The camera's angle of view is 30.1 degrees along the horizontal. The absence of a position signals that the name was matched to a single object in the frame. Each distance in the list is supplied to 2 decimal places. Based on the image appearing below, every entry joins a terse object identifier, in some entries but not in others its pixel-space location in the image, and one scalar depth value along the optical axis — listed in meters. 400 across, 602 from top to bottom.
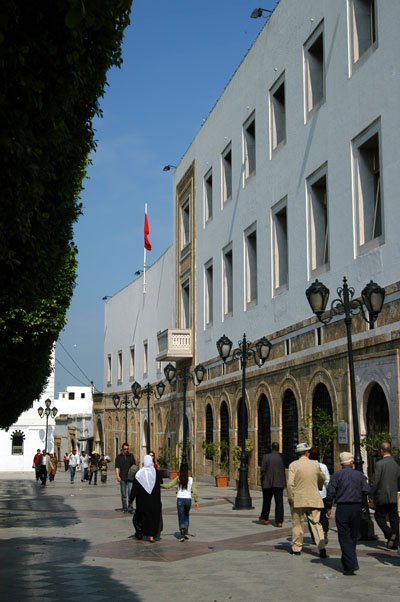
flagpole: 48.67
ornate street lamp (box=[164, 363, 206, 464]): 27.44
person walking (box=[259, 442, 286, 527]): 14.95
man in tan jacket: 11.20
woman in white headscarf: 13.29
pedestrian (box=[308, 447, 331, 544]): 12.14
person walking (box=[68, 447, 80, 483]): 35.69
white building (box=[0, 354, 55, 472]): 64.25
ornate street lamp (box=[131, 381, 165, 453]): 36.12
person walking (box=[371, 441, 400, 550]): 11.01
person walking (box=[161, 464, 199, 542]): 13.20
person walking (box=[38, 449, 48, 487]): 34.84
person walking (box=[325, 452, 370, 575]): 9.53
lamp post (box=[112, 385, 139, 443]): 45.15
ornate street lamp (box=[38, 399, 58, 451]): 44.56
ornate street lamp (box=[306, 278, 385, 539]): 12.24
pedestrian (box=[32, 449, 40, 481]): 36.73
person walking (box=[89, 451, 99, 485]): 34.78
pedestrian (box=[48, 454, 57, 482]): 37.75
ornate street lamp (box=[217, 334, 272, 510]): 18.62
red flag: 45.42
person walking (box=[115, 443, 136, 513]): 18.50
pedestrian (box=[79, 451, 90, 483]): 38.19
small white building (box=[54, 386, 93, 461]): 63.72
